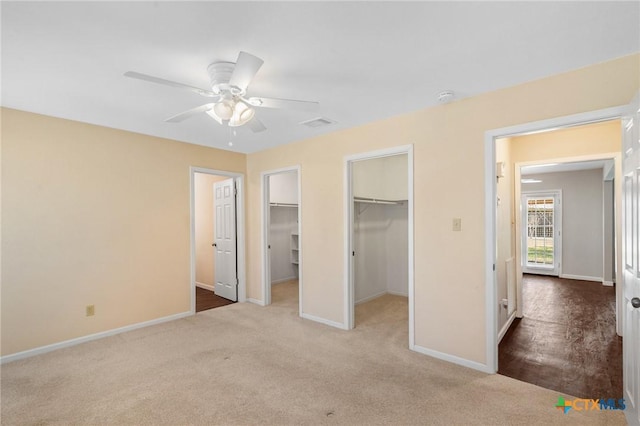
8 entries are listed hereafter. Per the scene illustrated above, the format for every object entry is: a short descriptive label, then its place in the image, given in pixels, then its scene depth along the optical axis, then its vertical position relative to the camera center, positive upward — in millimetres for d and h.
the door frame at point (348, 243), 3738 -395
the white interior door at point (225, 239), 5082 -475
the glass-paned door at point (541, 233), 7242 -590
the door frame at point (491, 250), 2654 -353
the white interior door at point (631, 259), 1812 -321
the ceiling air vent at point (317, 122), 3338 +997
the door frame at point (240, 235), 5023 -384
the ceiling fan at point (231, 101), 2061 +790
